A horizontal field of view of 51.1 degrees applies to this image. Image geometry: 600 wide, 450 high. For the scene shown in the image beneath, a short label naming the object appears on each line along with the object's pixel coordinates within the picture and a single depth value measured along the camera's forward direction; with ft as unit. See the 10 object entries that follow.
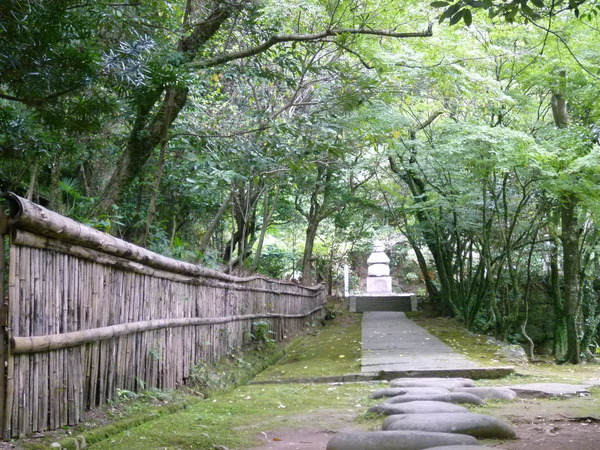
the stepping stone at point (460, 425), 13.05
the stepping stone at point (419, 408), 15.24
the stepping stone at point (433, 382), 21.53
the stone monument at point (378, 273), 79.92
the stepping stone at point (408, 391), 18.79
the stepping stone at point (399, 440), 11.78
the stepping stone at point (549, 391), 20.35
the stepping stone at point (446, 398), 17.57
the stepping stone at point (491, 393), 19.69
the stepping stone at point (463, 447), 10.97
